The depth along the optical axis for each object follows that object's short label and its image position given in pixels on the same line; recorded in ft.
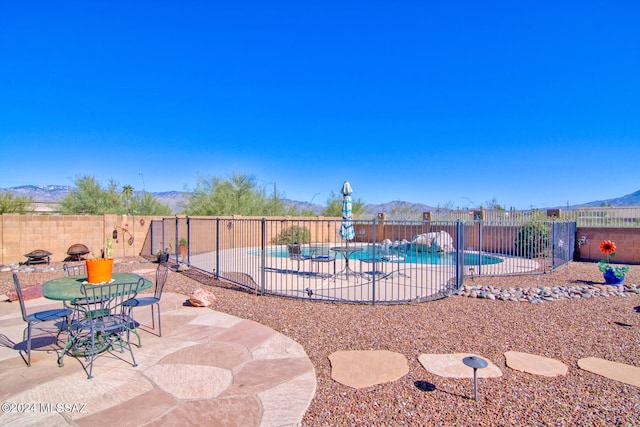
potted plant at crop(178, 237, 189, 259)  40.11
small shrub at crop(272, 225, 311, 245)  53.53
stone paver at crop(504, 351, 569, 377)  10.57
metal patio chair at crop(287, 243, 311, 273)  29.88
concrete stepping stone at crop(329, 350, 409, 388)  10.05
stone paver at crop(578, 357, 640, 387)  10.16
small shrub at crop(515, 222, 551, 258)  37.36
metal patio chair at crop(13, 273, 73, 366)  10.79
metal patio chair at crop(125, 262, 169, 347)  13.10
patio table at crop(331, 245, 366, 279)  25.53
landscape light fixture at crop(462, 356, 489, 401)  8.68
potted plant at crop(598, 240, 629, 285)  24.07
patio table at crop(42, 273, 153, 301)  10.65
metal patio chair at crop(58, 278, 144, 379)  10.95
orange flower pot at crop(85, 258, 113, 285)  11.73
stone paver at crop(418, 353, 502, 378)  10.39
